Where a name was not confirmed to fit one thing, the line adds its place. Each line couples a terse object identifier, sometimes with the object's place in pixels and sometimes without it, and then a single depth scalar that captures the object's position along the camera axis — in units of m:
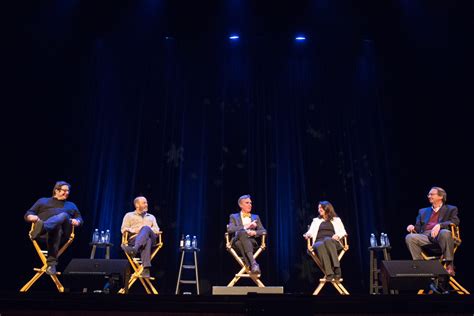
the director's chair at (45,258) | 4.22
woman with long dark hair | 4.77
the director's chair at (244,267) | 4.91
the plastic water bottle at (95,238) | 5.12
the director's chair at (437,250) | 4.49
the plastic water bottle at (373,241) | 5.35
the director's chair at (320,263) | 4.64
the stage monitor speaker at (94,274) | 3.40
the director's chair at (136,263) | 4.65
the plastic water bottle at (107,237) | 5.19
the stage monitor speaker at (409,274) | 3.50
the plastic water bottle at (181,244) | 5.31
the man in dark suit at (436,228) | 4.38
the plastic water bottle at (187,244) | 5.34
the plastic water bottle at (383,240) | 5.21
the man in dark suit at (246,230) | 5.03
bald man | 4.64
